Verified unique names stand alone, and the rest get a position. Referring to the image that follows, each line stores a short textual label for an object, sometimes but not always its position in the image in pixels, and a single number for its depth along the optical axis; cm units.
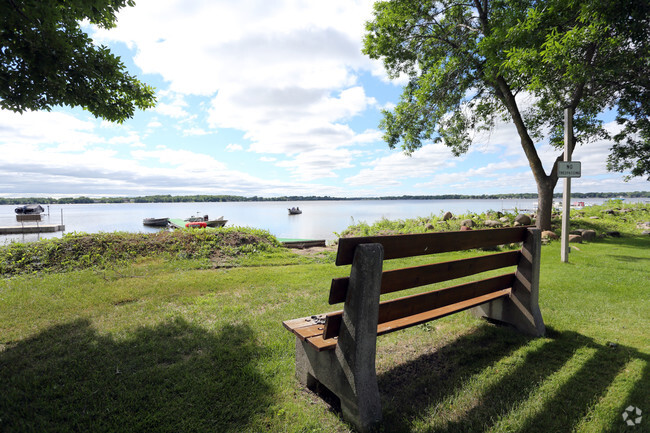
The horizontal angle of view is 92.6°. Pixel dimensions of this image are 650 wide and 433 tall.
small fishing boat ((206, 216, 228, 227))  2962
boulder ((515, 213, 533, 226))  1355
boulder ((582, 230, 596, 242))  1134
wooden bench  212
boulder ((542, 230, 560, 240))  1101
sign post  812
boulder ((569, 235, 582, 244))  1098
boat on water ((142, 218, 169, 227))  4275
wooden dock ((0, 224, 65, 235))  2722
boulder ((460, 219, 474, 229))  1306
